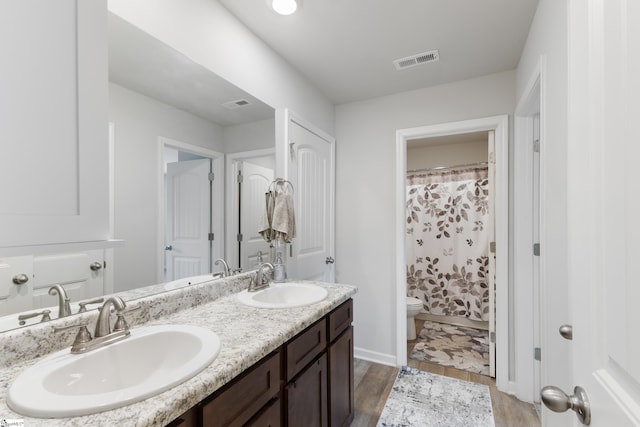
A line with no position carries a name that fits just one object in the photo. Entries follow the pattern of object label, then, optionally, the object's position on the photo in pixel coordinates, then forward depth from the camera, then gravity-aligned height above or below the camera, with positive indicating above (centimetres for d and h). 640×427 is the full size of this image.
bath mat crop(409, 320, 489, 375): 253 -128
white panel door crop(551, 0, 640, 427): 43 +1
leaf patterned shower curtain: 337 -34
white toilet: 299 -103
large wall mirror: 113 +22
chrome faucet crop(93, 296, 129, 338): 96 -33
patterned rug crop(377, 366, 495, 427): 182 -127
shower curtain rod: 335 +54
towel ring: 197 +20
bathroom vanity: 70 -44
